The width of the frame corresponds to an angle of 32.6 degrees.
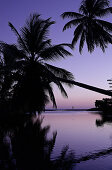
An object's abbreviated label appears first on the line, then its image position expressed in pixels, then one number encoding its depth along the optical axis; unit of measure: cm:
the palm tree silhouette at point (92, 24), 1071
